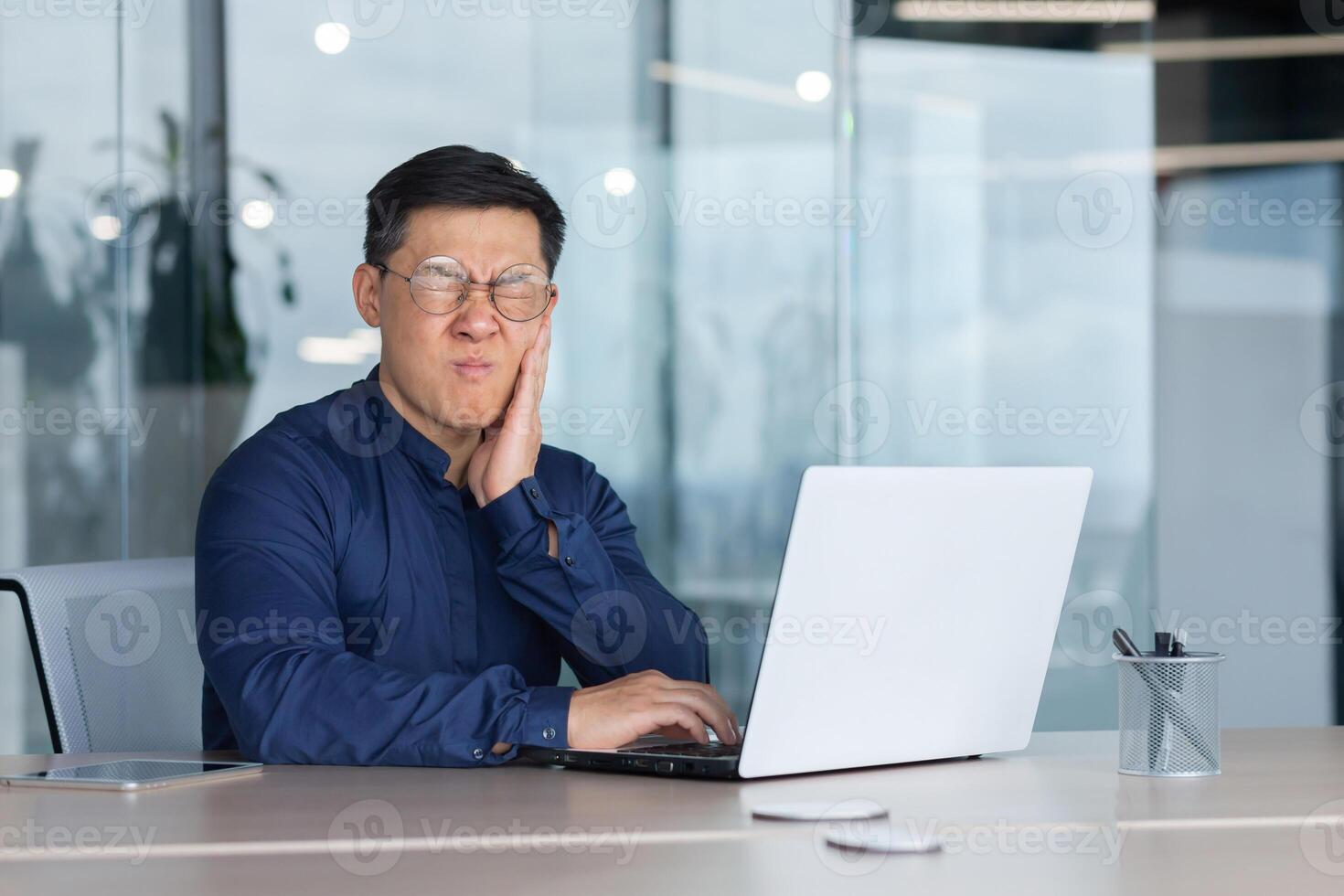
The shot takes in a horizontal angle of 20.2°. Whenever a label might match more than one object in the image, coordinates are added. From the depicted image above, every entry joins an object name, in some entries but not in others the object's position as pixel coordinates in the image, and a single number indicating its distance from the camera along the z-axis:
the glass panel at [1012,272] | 5.46
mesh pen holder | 2.89
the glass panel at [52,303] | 5.01
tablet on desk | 2.85
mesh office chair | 3.18
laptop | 2.83
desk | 2.62
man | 3.16
